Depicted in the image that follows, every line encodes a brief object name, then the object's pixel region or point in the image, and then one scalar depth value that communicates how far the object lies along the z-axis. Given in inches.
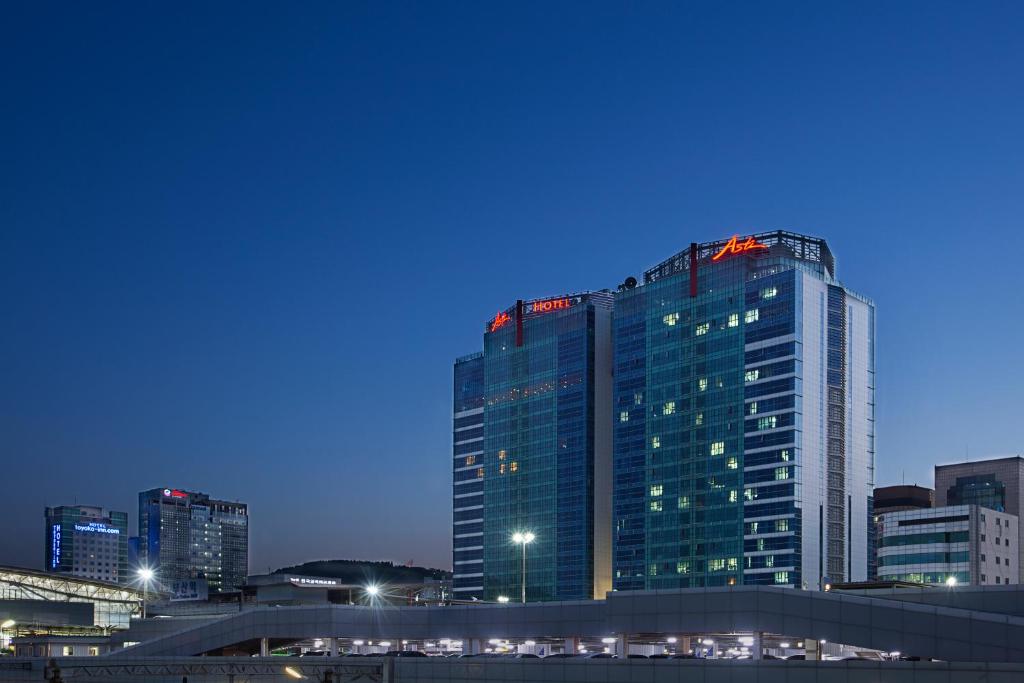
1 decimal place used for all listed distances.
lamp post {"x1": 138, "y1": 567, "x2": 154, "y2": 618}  5610.2
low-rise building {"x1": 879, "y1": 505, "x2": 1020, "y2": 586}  7782.0
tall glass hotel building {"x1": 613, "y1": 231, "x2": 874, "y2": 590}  7657.5
